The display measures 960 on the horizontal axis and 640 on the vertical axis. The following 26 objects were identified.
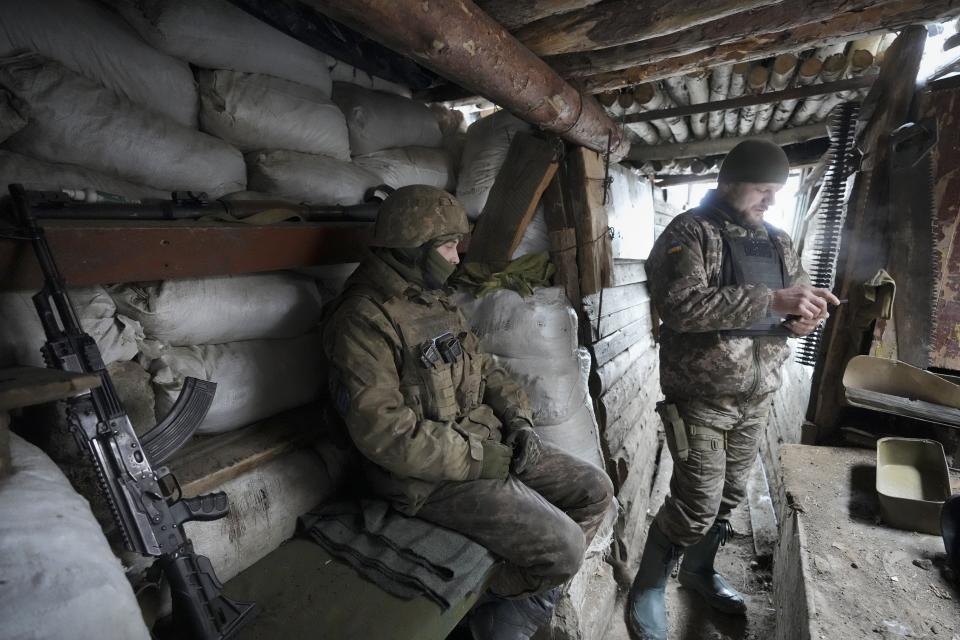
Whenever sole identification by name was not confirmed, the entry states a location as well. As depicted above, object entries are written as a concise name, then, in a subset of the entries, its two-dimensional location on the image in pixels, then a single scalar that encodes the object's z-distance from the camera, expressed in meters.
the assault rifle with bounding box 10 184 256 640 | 1.13
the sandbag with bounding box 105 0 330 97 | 1.67
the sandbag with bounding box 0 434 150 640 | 0.74
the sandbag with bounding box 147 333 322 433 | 1.54
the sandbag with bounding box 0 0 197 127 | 1.37
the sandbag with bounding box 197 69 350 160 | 1.92
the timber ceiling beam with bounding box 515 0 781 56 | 1.75
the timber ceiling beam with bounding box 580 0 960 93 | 2.01
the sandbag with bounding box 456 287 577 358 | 2.54
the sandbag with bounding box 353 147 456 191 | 2.58
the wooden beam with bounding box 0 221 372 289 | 1.19
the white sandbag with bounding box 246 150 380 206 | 2.07
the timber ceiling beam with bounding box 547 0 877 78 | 1.87
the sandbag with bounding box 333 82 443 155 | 2.54
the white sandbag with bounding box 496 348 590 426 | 2.50
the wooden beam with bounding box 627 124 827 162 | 3.61
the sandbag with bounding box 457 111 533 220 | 2.84
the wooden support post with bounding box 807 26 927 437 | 2.39
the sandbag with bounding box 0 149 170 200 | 1.33
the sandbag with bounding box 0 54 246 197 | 1.36
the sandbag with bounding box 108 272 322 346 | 1.51
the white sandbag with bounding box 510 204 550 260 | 3.03
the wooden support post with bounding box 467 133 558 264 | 2.68
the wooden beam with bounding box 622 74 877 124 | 2.70
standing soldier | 2.15
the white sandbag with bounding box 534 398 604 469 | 2.53
